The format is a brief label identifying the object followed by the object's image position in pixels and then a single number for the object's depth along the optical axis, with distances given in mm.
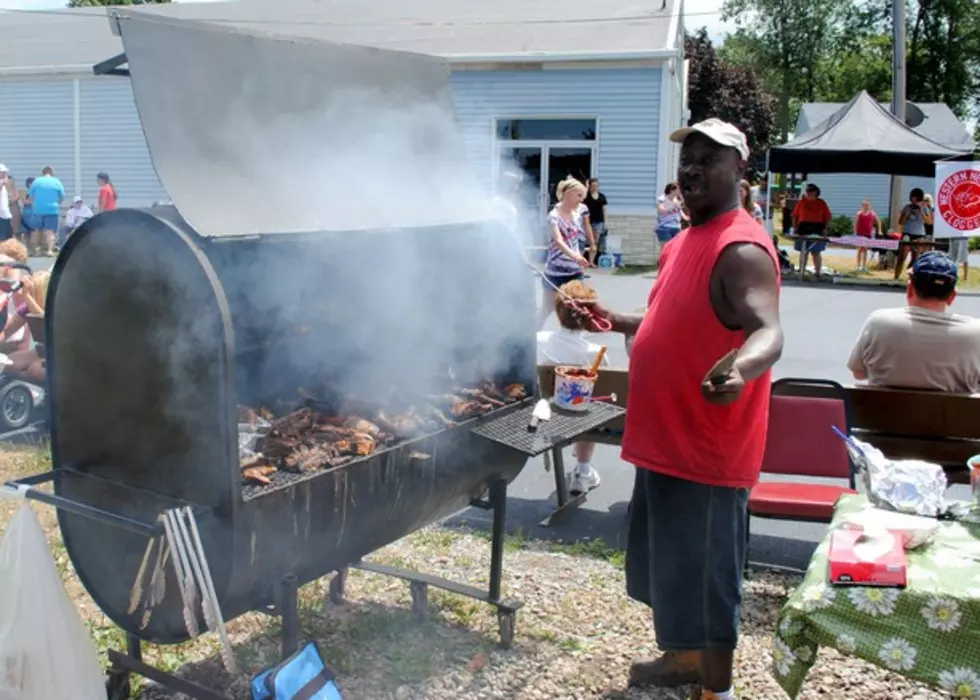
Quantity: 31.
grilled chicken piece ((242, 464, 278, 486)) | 2752
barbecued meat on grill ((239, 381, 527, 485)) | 2922
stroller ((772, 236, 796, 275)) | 16219
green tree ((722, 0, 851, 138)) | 47344
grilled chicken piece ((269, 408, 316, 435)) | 3090
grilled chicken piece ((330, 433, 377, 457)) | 3033
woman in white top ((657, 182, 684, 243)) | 13680
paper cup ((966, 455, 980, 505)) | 2748
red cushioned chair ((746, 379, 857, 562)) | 4477
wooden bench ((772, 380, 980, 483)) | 4410
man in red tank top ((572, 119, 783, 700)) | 2783
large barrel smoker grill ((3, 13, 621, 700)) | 2570
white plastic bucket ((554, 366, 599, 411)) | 3879
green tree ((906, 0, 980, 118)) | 37122
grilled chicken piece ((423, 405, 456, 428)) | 3434
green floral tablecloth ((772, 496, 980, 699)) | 2381
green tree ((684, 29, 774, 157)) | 36750
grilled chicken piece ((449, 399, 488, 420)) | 3578
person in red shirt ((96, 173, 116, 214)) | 16578
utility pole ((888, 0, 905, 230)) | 15859
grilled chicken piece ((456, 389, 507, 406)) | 3799
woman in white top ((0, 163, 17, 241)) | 17156
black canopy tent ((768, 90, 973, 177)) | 15203
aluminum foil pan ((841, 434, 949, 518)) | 2701
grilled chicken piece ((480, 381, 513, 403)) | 3920
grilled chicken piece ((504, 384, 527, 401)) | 3973
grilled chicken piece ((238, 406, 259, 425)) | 3123
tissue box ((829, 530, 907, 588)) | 2408
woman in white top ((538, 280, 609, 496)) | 5367
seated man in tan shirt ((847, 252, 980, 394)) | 4438
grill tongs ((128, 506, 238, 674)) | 2492
